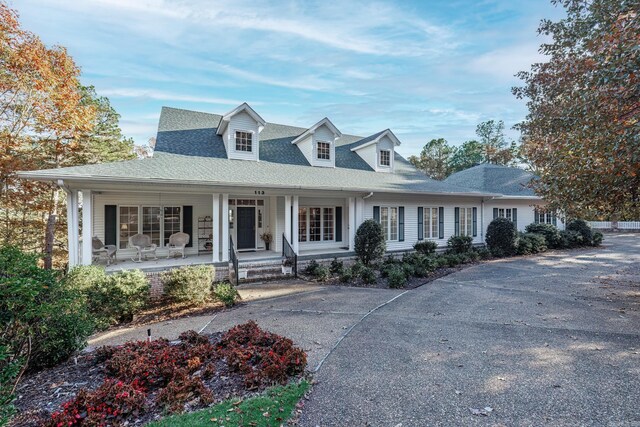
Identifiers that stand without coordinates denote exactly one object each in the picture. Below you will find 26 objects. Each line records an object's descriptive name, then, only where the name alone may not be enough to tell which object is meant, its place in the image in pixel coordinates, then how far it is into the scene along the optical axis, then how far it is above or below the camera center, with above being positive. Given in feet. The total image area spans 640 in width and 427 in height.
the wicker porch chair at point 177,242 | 39.93 -3.37
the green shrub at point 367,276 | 36.26 -7.12
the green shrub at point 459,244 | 52.03 -4.94
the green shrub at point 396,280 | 34.01 -7.10
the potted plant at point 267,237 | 46.60 -3.22
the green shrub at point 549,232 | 61.77 -3.56
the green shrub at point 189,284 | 29.19 -6.46
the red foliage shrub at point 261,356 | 14.07 -7.05
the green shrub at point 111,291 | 25.89 -6.41
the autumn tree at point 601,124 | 19.06 +6.72
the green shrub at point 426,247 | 50.47 -5.22
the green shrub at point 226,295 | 28.27 -7.25
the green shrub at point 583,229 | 65.31 -3.16
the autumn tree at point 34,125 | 41.14 +13.28
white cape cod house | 33.71 +2.90
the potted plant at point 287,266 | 39.15 -6.38
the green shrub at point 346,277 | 36.73 -7.31
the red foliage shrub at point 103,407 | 10.75 -6.94
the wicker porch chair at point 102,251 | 35.63 -3.98
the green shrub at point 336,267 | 40.56 -6.83
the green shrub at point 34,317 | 11.91 -4.70
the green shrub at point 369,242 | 42.55 -3.69
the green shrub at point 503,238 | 53.47 -4.03
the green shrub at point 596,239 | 65.66 -5.26
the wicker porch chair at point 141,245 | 38.25 -3.57
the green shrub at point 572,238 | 62.94 -4.89
